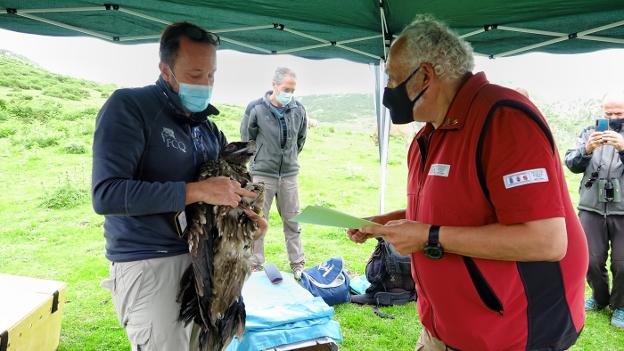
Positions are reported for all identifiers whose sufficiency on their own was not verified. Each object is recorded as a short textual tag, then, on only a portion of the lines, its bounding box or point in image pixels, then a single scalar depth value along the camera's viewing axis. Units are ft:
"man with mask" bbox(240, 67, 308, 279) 18.04
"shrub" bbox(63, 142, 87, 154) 38.86
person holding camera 14.26
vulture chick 6.08
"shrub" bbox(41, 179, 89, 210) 29.60
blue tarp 10.05
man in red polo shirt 4.36
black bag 16.03
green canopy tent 10.02
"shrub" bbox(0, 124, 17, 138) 39.55
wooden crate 9.14
